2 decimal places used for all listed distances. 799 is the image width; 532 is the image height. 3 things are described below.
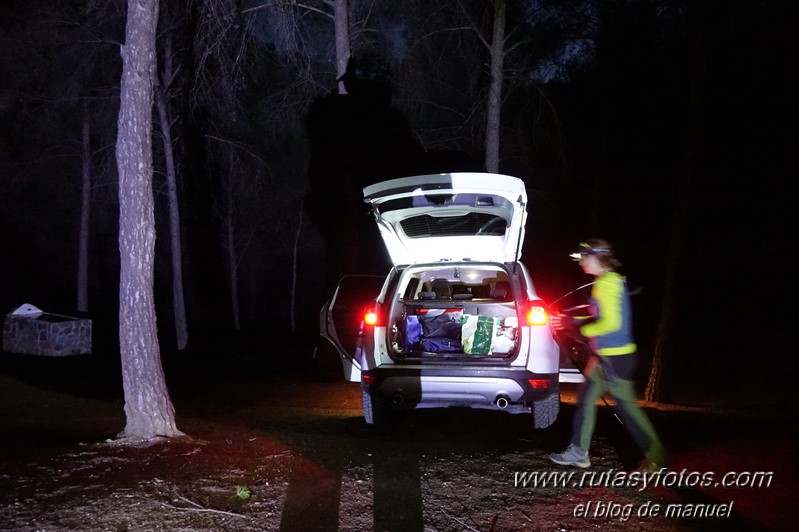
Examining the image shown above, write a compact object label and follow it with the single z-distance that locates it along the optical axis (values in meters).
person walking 4.46
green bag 6.41
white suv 5.41
